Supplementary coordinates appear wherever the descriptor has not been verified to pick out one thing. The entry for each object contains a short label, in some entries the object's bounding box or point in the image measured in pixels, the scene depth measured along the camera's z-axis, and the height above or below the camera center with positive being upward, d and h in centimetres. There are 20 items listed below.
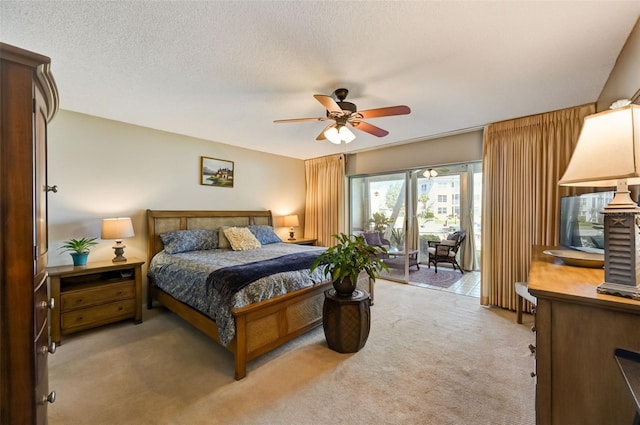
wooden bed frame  205 -98
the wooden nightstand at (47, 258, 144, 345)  257 -87
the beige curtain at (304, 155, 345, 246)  525 +28
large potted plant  229 -46
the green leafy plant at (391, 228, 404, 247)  491 -48
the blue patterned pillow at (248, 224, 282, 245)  430 -37
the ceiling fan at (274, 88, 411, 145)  222 +87
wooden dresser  90 -53
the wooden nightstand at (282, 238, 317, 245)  511 -59
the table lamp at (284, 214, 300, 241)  514 -18
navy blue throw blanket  212 -54
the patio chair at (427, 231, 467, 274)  532 -78
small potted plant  282 -41
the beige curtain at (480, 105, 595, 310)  303 +25
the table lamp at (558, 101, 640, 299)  93 +13
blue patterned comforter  209 -66
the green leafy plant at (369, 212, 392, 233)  512 -20
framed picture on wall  419 +66
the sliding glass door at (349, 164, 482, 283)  489 +2
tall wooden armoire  81 -7
